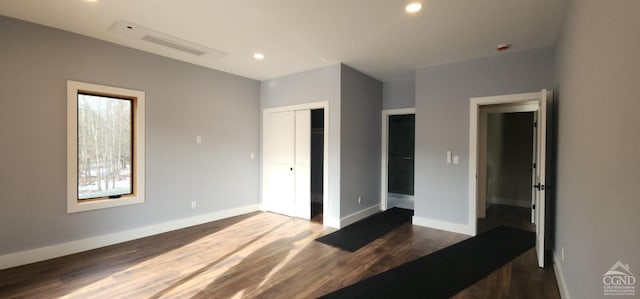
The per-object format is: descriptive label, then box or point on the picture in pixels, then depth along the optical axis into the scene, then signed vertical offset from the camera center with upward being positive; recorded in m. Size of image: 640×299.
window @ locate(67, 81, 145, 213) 3.29 -0.01
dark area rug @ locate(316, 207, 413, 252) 3.68 -1.30
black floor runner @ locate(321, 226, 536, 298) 2.45 -1.31
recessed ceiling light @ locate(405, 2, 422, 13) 2.53 +1.36
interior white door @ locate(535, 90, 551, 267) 2.88 -0.40
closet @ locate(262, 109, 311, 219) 4.84 -0.29
